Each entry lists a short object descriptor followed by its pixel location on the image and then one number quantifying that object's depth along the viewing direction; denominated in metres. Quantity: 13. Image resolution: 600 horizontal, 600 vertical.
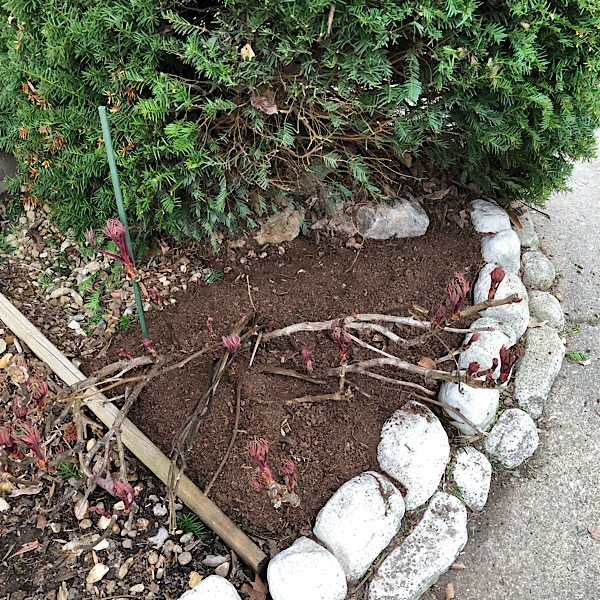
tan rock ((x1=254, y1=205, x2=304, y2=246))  3.25
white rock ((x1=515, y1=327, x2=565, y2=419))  2.98
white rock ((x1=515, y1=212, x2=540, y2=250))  3.66
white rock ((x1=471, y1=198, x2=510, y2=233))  3.46
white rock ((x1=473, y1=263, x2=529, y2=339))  3.09
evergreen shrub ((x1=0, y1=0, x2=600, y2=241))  2.41
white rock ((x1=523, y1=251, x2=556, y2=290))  3.49
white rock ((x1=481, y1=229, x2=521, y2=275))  3.33
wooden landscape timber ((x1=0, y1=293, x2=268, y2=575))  2.25
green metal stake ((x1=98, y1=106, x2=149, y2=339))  2.22
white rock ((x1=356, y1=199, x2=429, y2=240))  3.31
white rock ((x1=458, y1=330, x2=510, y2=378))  2.81
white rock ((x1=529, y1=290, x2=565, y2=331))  3.31
